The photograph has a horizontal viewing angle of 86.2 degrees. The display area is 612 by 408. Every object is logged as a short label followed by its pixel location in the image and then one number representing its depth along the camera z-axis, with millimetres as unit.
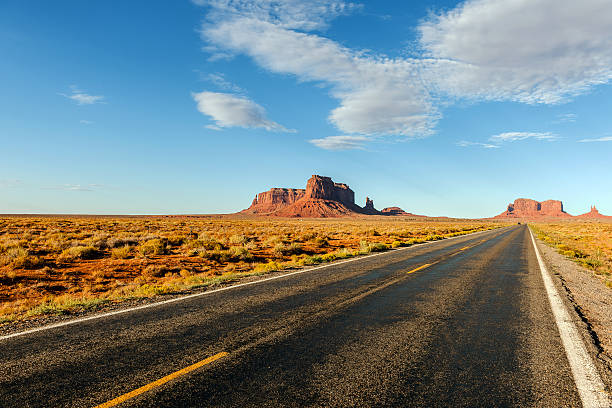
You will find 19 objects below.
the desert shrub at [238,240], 24375
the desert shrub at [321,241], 25069
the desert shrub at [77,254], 16047
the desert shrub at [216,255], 16875
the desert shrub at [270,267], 12237
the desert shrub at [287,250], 18469
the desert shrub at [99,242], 19481
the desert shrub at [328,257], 15081
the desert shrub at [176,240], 22569
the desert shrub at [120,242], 20156
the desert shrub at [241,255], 17094
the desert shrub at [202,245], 19634
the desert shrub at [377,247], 19500
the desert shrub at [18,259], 13711
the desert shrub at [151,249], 18125
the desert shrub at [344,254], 16188
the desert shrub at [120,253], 16859
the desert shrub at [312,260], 14073
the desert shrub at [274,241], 24525
